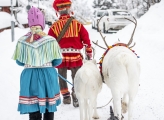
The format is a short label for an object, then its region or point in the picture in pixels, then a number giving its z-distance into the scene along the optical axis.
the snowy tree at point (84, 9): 62.78
